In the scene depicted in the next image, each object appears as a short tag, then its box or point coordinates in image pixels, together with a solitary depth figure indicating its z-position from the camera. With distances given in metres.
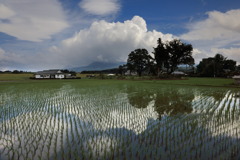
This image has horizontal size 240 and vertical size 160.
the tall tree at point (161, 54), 57.53
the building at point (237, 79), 28.86
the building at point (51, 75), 81.28
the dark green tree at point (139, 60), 86.88
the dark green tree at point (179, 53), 56.00
